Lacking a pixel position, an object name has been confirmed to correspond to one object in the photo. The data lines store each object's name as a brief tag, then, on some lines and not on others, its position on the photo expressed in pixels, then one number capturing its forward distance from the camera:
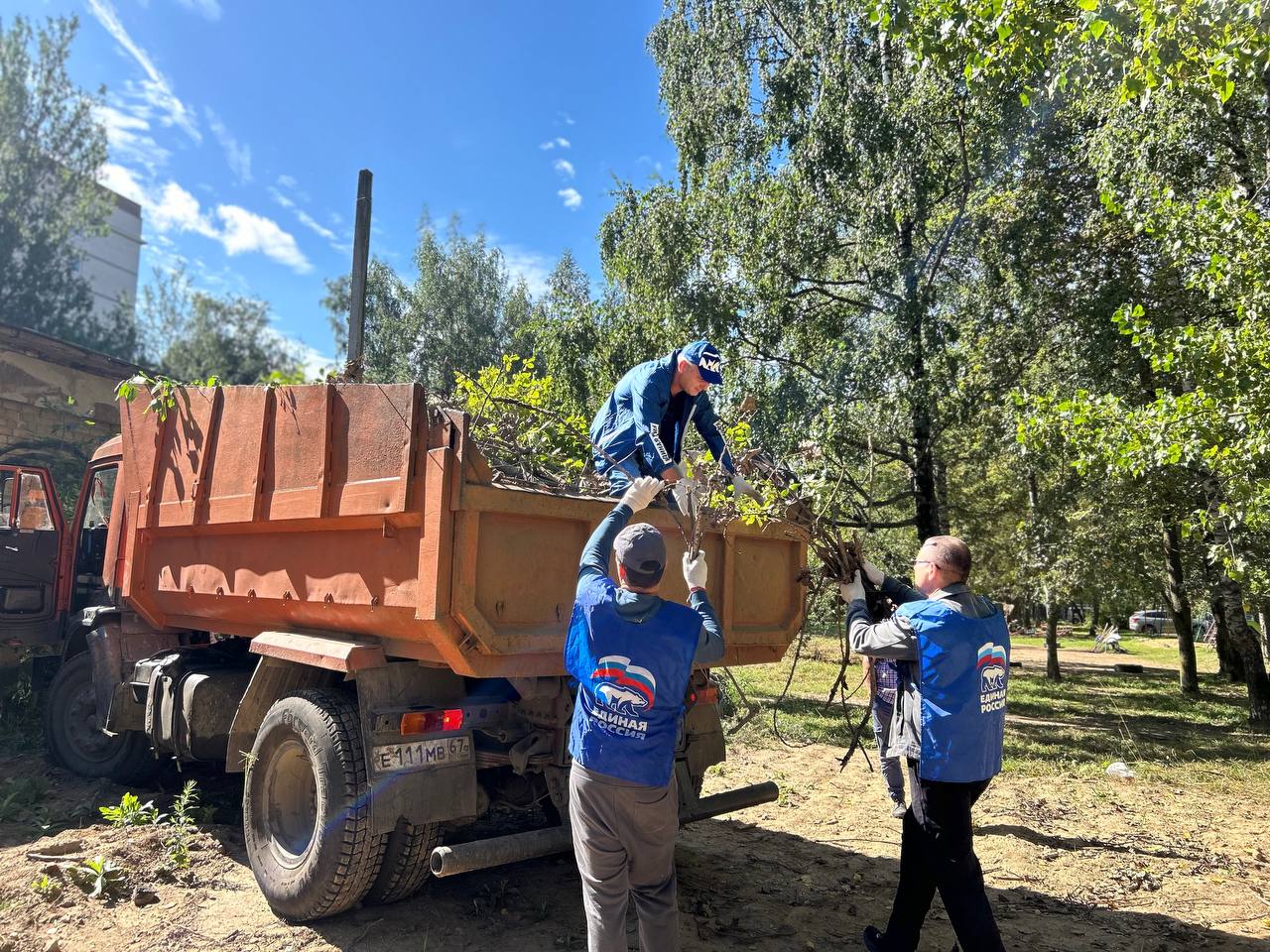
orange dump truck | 3.42
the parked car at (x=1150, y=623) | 44.34
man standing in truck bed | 4.07
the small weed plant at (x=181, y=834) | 4.59
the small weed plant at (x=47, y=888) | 4.14
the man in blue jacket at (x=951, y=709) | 3.08
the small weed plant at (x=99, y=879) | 4.23
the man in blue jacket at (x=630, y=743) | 2.64
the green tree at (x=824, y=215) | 10.60
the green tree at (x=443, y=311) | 27.22
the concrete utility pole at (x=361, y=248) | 9.98
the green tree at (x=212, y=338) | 35.50
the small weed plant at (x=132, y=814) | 4.84
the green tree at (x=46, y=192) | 24.25
